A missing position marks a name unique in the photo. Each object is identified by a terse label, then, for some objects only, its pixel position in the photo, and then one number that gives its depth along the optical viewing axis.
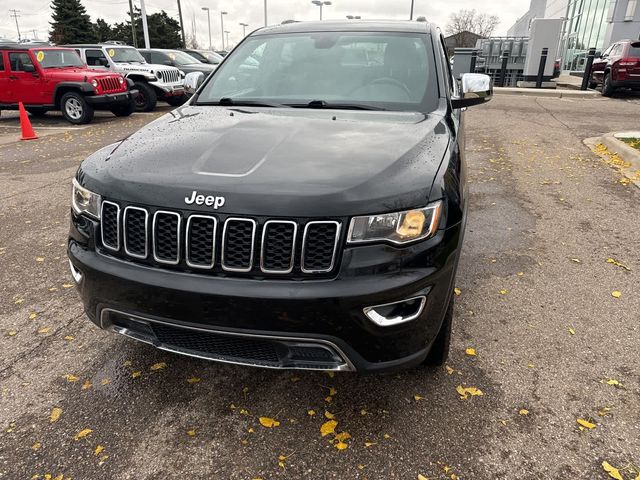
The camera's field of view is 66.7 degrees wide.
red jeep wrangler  11.80
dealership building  29.42
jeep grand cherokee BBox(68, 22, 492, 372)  1.87
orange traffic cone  10.52
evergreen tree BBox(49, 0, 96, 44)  52.38
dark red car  15.72
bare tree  70.75
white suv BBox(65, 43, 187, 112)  13.97
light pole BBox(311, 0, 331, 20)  46.03
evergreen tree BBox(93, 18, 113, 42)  56.88
